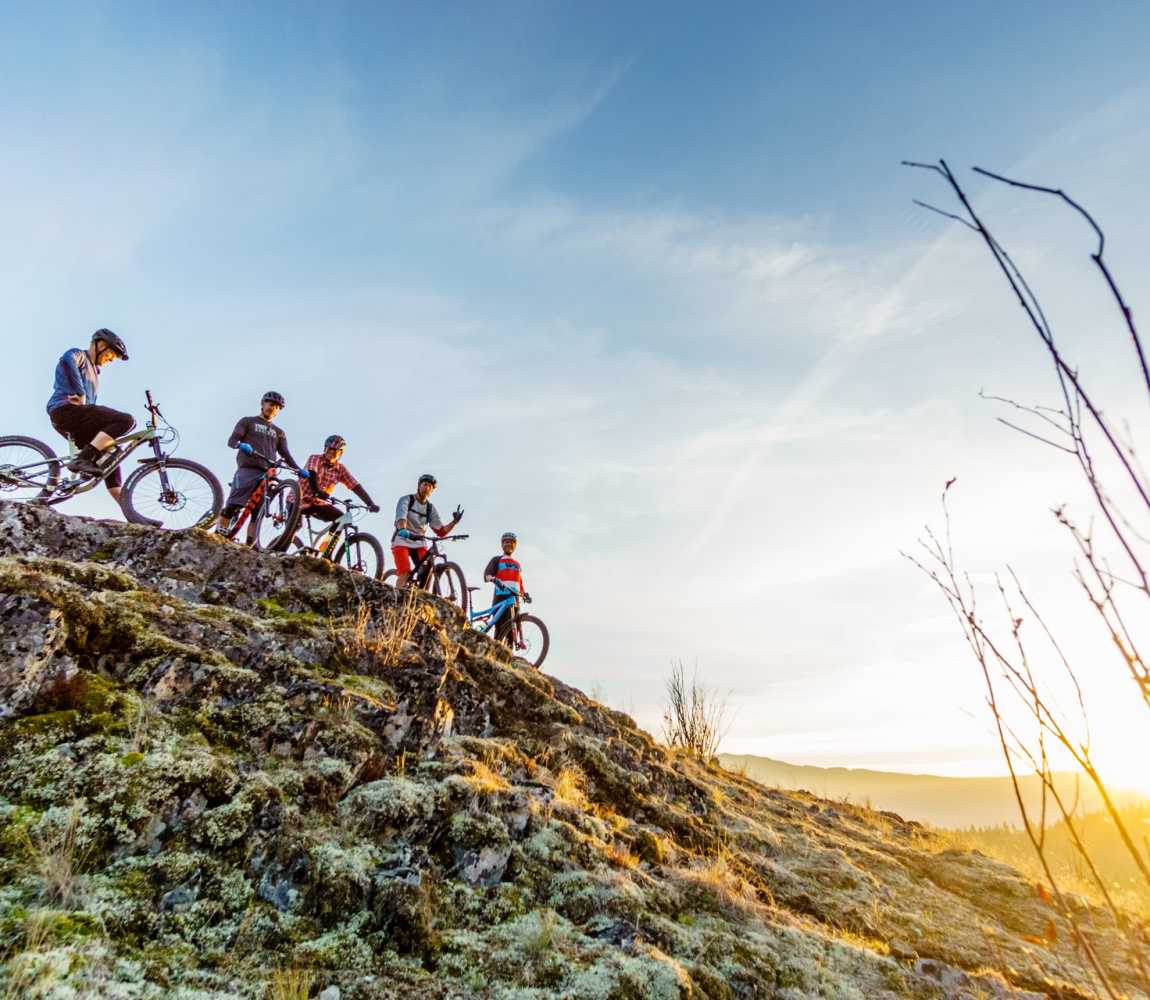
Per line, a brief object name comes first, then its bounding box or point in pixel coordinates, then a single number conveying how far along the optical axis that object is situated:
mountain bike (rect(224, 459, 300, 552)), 9.67
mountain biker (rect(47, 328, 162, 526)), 8.60
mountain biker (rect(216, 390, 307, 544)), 9.61
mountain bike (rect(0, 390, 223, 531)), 8.48
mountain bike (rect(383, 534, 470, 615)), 12.34
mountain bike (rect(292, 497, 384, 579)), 11.51
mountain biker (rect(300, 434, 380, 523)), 10.93
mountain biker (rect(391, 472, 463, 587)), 11.85
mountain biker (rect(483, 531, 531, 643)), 13.78
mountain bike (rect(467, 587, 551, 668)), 13.77
